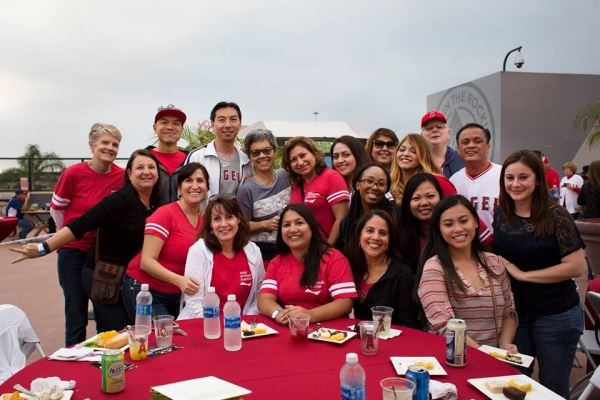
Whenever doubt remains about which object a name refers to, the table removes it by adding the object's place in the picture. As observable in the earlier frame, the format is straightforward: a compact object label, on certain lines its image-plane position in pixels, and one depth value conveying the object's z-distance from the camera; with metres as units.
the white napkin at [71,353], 2.38
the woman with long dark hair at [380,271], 3.25
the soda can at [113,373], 1.99
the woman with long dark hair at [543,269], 3.03
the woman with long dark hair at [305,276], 3.13
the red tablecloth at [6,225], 9.53
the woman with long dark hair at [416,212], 3.55
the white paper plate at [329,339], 2.60
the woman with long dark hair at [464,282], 2.91
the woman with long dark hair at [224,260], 3.35
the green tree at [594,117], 8.96
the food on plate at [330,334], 2.64
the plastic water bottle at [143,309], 2.71
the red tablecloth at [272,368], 2.04
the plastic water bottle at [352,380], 1.78
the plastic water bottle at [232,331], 2.52
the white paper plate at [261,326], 2.75
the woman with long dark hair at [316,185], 4.19
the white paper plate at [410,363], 2.19
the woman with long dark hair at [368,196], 3.79
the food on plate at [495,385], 2.02
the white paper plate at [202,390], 1.88
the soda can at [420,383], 1.87
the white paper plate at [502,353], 2.45
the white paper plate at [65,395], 1.94
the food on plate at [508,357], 2.48
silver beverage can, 2.27
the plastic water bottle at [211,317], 2.77
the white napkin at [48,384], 2.00
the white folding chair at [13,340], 2.91
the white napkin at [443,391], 1.94
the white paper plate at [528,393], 1.98
